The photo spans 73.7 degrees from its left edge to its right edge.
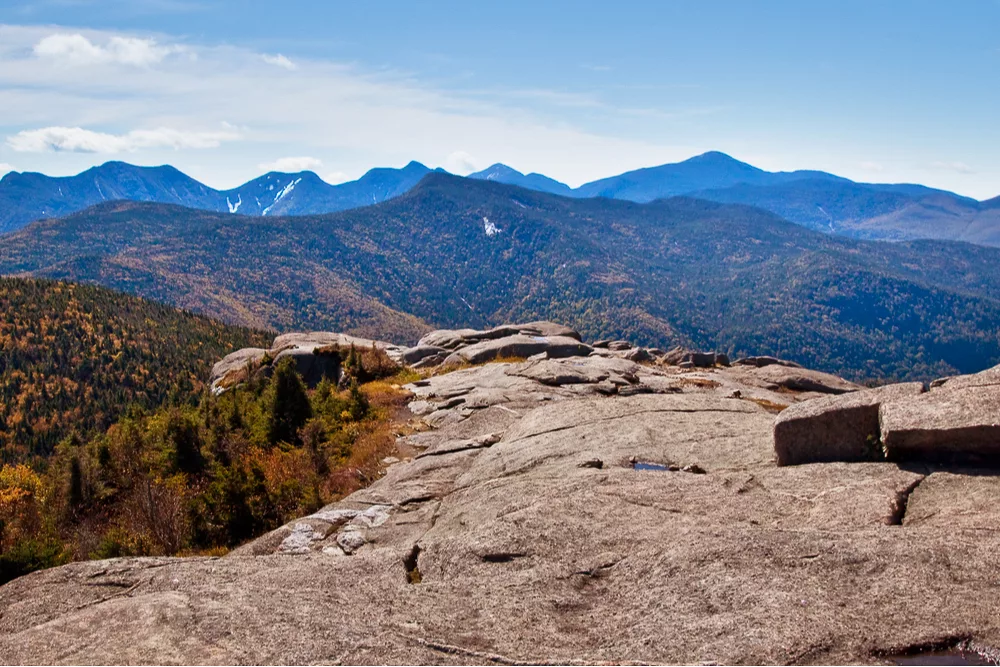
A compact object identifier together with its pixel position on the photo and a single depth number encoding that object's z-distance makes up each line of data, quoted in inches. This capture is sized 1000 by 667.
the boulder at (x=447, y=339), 1704.1
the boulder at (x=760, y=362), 1574.8
